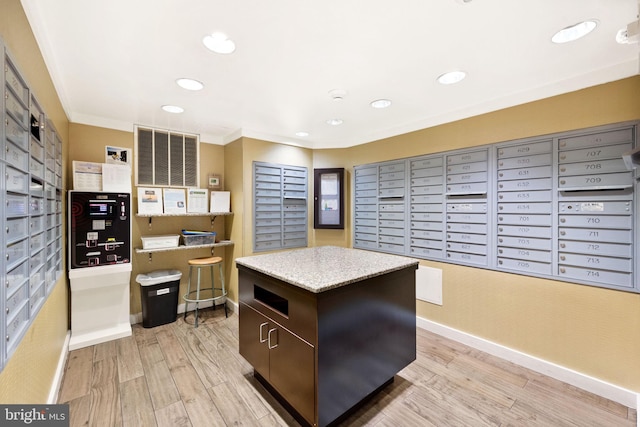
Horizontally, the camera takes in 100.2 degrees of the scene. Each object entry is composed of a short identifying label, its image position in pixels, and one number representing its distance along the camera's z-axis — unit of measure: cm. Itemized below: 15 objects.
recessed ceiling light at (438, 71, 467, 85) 204
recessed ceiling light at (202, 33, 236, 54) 159
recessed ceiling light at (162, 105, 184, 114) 268
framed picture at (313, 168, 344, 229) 390
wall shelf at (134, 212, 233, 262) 299
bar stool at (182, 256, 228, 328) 319
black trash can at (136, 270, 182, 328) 303
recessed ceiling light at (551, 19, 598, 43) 149
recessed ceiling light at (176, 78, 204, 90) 214
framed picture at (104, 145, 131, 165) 303
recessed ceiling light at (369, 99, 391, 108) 255
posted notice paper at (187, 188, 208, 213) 338
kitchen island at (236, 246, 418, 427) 151
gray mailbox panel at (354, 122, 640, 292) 192
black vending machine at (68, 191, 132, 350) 259
